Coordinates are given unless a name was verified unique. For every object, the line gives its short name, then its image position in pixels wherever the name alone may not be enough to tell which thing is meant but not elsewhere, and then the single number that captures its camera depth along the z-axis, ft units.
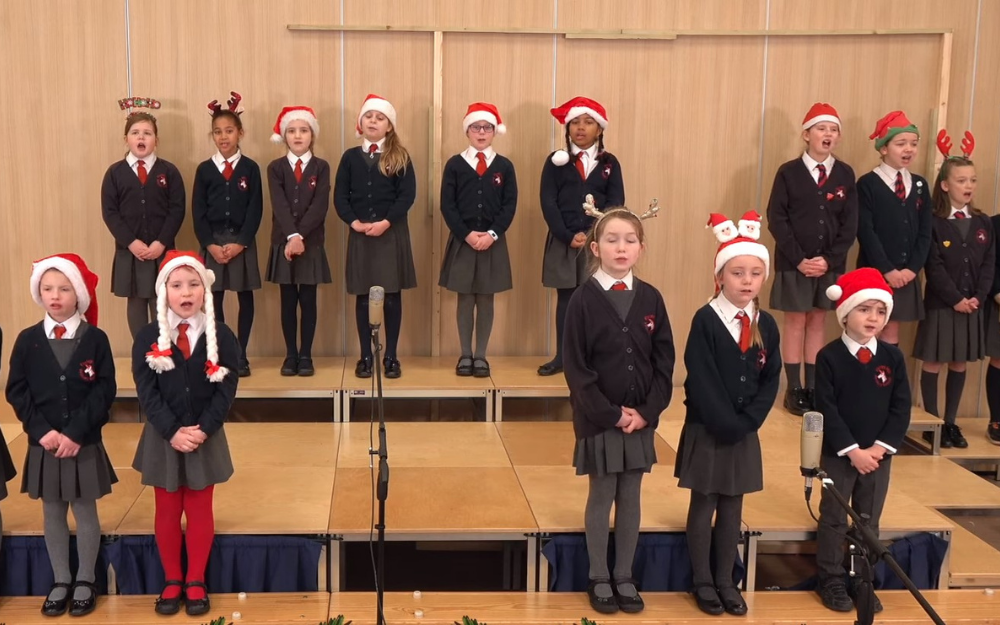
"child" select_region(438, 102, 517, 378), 16.14
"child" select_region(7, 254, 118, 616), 10.37
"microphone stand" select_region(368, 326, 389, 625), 7.64
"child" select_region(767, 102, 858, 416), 16.02
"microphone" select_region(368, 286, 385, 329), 10.00
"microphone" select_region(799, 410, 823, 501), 7.80
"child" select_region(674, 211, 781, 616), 10.63
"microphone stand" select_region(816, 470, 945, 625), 6.52
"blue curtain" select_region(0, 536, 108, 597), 11.12
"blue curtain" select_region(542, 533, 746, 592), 11.57
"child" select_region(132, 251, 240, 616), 10.32
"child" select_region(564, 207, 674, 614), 10.57
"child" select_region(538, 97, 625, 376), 15.93
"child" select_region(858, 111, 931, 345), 16.10
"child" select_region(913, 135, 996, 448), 16.29
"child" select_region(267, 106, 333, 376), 16.05
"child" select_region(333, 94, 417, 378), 15.93
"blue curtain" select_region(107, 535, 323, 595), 11.13
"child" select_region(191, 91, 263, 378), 16.14
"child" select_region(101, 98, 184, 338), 15.74
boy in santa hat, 10.89
